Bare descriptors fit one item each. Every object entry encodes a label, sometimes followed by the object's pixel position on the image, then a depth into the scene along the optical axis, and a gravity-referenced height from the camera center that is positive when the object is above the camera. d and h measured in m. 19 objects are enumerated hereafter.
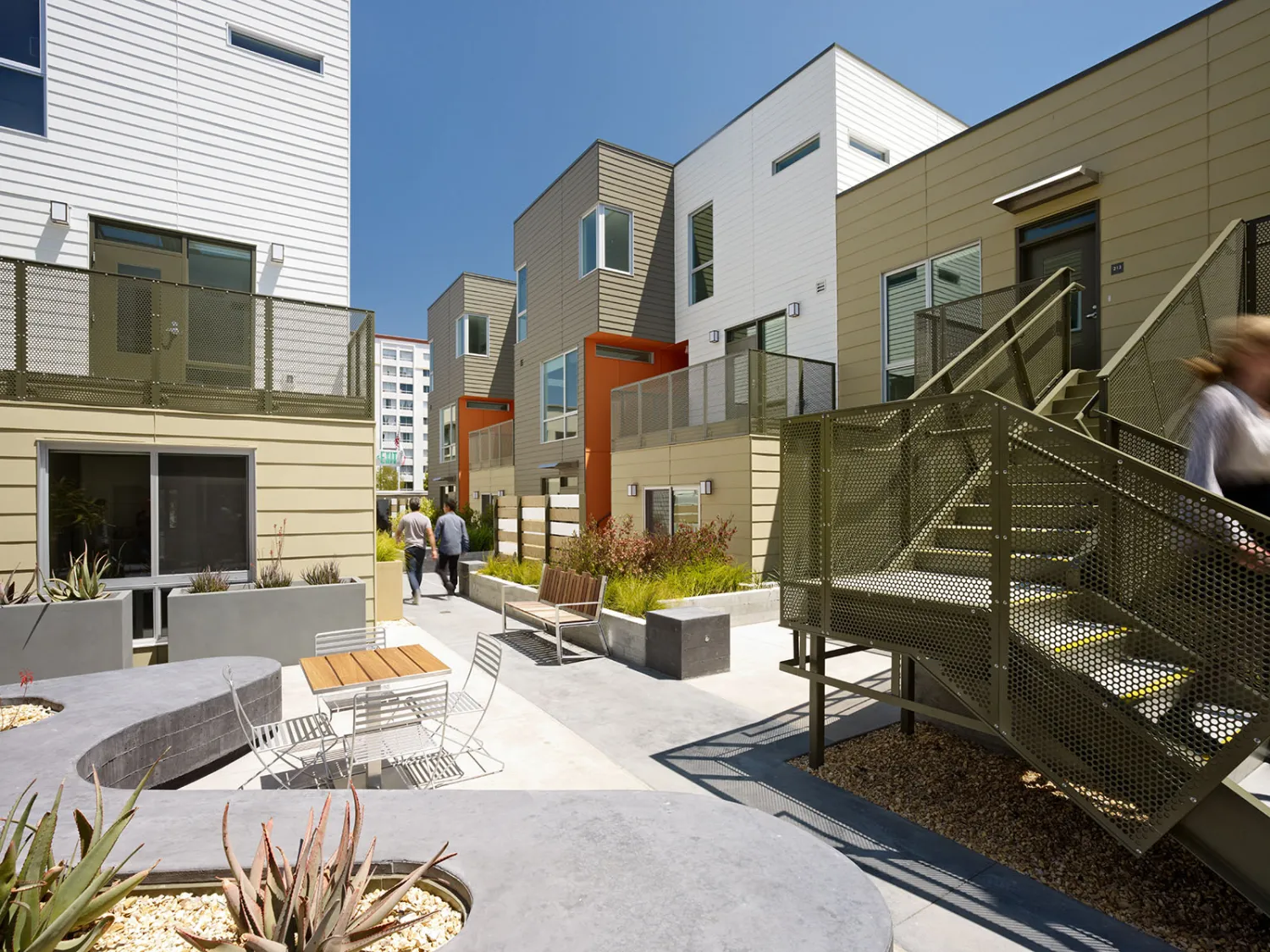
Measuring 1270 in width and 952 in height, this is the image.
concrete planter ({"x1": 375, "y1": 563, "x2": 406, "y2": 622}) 10.59 -1.74
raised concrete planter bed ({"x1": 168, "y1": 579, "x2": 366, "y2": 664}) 7.13 -1.53
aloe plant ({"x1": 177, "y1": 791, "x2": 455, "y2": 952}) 1.93 -1.28
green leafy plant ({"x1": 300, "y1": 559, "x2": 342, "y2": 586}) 8.18 -1.14
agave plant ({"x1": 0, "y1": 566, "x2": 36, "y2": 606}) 6.28 -1.07
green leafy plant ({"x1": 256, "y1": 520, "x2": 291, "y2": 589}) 7.88 -1.07
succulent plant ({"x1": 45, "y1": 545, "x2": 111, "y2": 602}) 6.49 -1.01
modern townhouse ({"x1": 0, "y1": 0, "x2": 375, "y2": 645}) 7.32 +2.24
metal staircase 2.82 -0.61
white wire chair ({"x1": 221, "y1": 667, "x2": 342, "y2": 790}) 4.38 -1.75
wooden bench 8.51 -1.64
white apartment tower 93.31 +12.50
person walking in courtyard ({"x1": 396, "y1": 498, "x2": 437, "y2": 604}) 12.68 -1.06
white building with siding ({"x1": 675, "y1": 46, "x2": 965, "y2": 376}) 12.84 +6.26
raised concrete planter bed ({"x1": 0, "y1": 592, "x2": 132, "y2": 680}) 6.16 -1.46
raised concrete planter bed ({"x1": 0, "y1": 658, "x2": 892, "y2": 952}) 2.20 -1.50
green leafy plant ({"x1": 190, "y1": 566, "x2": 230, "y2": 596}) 7.52 -1.13
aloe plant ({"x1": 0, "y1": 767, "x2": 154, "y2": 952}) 1.86 -1.23
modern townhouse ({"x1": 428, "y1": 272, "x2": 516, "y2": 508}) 25.48 +4.77
